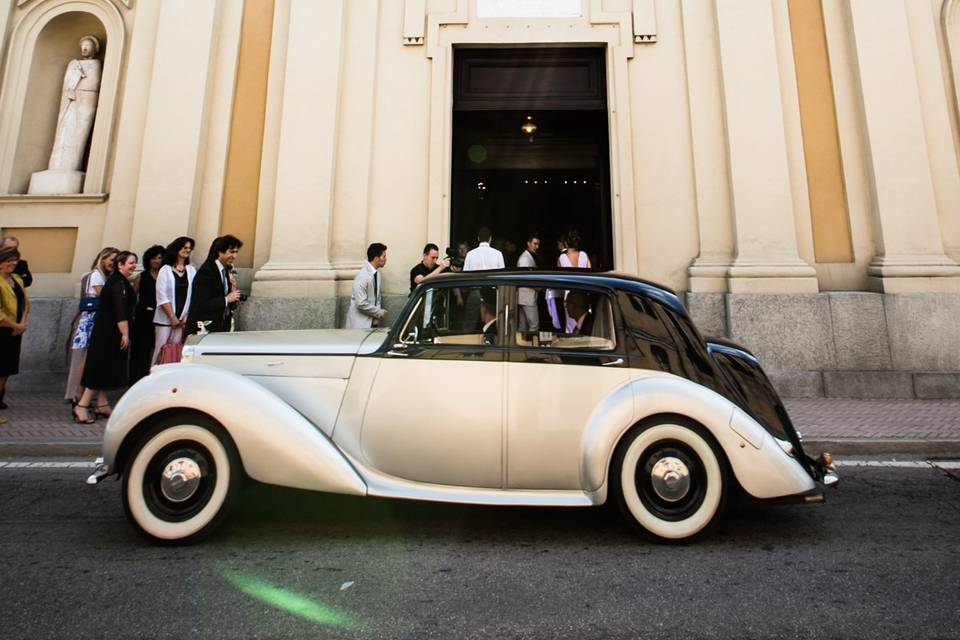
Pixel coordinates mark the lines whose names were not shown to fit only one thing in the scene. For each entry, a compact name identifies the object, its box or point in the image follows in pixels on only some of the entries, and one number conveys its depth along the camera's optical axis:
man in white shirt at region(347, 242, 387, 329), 5.38
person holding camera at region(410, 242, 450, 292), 6.22
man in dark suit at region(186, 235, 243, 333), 4.97
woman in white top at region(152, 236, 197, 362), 5.18
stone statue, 7.77
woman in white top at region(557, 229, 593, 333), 6.86
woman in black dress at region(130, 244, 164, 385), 5.68
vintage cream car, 2.53
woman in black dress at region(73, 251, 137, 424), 4.96
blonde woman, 5.41
